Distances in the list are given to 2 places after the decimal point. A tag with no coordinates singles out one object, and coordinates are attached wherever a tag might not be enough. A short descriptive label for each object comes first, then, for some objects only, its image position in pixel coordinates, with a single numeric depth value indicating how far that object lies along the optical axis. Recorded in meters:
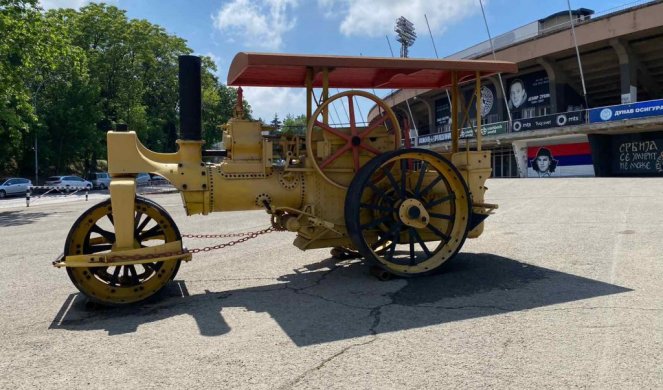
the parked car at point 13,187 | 33.44
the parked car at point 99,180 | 42.19
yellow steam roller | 5.41
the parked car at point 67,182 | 36.88
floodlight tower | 69.62
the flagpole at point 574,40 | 33.81
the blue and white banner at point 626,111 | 29.56
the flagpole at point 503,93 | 40.72
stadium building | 31.83
